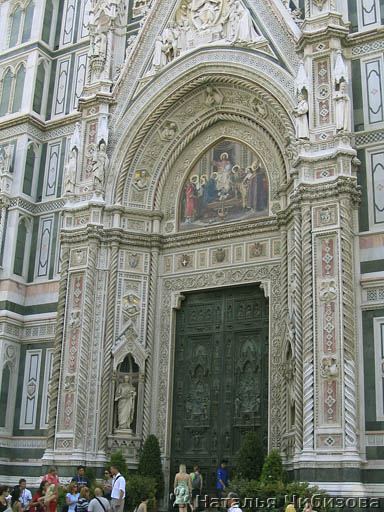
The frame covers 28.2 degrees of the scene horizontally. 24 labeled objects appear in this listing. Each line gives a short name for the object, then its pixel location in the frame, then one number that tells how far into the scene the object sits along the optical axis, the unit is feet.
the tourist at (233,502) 41.60
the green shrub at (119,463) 64.02
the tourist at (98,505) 43.01
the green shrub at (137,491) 60.34
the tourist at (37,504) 44.25
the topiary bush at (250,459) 59.26
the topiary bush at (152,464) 65.21
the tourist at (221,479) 61.05
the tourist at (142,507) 45.80
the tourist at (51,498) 46.32
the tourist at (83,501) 45.80
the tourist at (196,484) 61.19
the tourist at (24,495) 51.94
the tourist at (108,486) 53.90
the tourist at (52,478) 51.79
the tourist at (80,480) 52.46
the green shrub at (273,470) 55.83
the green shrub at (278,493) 51.57
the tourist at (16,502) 38.17
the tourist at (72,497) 47.77
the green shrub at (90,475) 64.75
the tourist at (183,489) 56.34
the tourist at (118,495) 50.83
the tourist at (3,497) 36.23
